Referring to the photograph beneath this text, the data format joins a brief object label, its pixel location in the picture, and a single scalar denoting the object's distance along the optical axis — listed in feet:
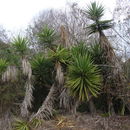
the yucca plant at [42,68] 32.71
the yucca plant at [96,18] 31.27
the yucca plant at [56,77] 29.53
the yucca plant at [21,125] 25.84
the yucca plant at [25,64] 29.95
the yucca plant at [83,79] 27.32
